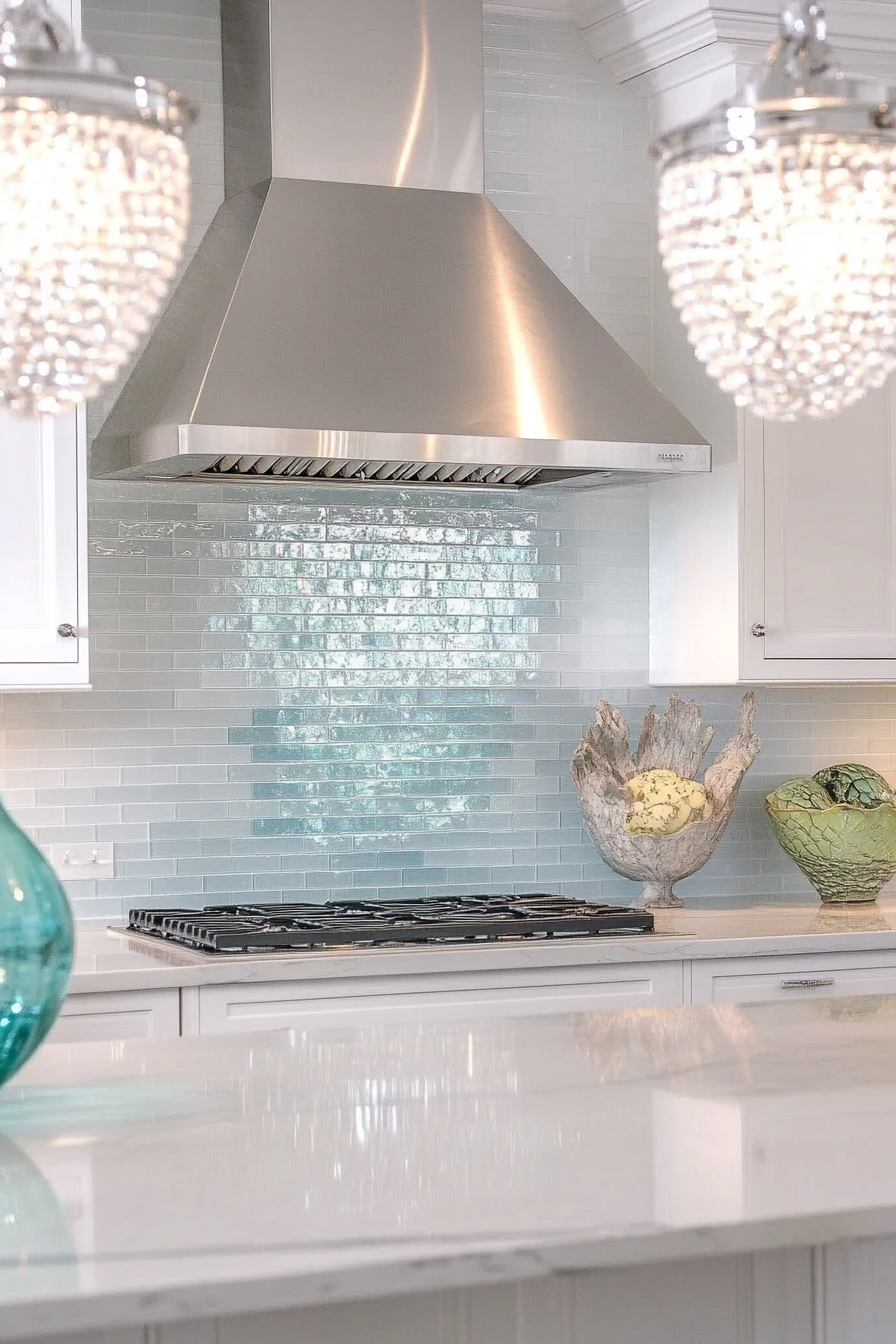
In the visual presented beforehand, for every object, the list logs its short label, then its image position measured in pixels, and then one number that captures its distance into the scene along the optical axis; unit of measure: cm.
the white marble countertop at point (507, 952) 306
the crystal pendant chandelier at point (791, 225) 156
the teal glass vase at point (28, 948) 156
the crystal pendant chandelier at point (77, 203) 144
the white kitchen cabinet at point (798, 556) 385
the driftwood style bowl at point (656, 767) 386
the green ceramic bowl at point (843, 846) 392
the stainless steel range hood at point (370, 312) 323
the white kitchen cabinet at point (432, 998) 310
